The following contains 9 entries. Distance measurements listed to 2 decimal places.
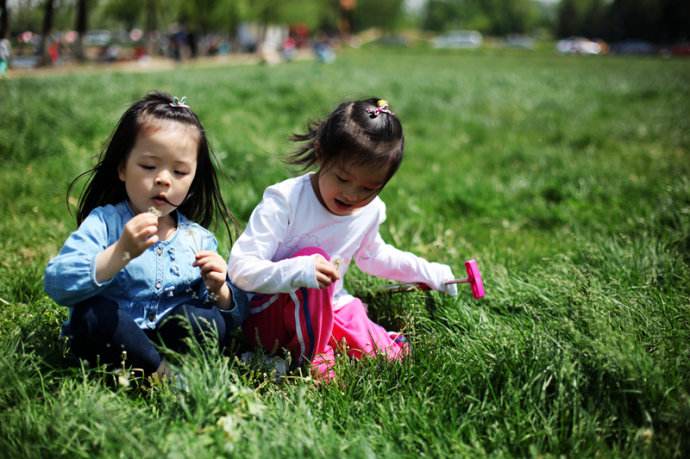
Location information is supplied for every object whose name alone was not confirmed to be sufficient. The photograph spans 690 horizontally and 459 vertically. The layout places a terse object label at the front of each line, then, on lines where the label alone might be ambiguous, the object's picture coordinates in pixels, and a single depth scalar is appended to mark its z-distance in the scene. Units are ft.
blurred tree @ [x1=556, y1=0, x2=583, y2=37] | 324.62
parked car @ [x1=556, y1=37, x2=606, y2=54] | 236.92
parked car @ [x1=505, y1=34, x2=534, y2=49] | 328.70
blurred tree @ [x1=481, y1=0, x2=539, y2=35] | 413.80
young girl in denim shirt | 6.71
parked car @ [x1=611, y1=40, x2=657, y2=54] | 223.38
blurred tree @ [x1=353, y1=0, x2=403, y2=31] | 383.45
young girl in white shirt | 7.75
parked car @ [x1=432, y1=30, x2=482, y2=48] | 284.61
